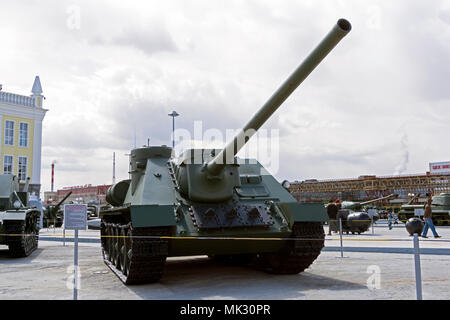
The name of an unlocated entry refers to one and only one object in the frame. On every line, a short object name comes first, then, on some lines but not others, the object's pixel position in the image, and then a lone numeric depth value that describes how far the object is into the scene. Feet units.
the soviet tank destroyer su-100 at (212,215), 26.25
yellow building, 116.98
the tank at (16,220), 42.14
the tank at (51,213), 101.45
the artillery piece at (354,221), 72.50
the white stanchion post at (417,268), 18.40
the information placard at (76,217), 23.43
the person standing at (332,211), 69.97
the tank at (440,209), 99.45
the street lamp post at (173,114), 73.00
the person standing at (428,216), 56.29
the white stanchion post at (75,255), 21.75
